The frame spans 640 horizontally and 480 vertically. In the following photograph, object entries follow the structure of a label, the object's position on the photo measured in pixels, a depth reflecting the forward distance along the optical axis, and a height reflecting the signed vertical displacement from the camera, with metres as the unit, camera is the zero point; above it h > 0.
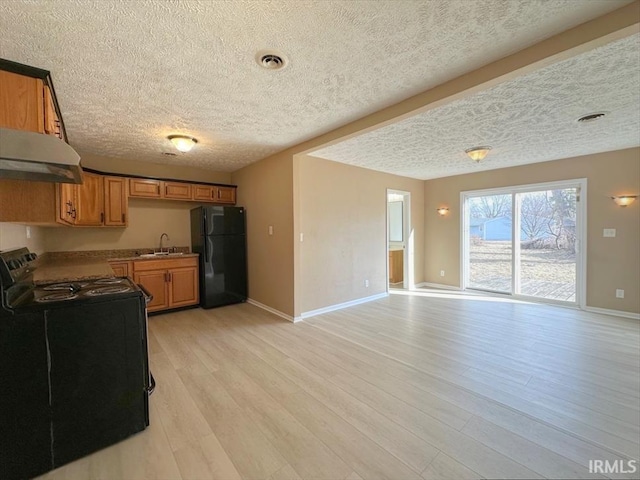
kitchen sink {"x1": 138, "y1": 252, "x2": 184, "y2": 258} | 4.27 -0.30
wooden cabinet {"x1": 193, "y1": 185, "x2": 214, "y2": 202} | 4.83 +0.80
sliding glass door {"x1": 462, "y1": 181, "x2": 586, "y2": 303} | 4.50 -0.15
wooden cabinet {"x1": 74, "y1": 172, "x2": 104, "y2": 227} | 3.76 +0.52
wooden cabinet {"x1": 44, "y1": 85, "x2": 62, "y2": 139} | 1.91 +0.94
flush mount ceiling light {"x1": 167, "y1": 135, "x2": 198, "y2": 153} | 3.21 +1.15
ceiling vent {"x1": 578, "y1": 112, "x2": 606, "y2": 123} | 2.73 +1.21
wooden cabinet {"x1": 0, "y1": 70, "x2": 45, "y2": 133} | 1.71 +0.91
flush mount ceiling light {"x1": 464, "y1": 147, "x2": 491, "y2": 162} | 3.65 +1.12
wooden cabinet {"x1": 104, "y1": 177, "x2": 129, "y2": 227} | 4.04 +0.54
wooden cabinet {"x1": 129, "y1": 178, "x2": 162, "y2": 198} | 4.27 +0.80
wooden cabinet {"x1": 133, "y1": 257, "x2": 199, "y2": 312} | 4.12 -0.70
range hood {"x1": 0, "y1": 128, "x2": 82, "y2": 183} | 1.33 +0.45
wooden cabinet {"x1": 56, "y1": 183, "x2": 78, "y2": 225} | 2.26 +0.34
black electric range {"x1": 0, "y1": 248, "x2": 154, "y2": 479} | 1.43 -0.79
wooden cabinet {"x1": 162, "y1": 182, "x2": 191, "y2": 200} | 4.54 +0.80
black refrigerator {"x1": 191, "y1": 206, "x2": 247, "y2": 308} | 4.49 -0.28
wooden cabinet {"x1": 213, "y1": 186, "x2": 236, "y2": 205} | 5.05 +0.80
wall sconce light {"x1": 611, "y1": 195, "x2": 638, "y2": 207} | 3.88 +0.47
